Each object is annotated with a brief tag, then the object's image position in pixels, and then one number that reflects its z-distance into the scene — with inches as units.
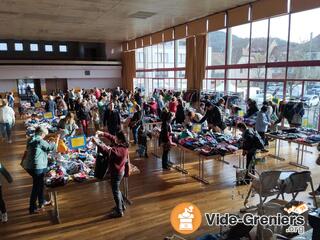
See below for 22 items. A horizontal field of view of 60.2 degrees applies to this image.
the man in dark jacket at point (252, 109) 366.0
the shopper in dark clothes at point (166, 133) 262.1
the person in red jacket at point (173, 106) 405.3
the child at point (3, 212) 178.7
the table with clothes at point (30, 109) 475.1
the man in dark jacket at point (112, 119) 332.2
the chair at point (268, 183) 163.8
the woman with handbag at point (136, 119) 321.4
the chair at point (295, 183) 166.4
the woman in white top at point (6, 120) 367.3
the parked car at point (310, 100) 376.8
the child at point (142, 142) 308.3
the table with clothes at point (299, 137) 265.9
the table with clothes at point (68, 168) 177.2
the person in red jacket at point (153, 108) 406.0
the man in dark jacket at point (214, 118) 318.3
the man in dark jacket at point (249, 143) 220.7
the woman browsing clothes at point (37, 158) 174.1
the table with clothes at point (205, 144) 233.1
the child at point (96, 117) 441.4
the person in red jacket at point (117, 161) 172.9
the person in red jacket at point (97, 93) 635.6
